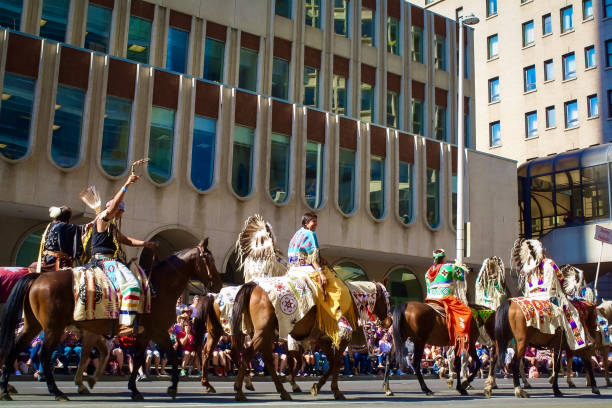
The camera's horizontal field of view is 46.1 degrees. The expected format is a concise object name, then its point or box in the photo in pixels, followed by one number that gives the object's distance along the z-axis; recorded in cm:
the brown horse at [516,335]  1335
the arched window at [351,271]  3350
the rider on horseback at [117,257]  1022
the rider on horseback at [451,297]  1367
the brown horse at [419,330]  1342
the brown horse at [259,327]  1084
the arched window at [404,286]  3544
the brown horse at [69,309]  970
